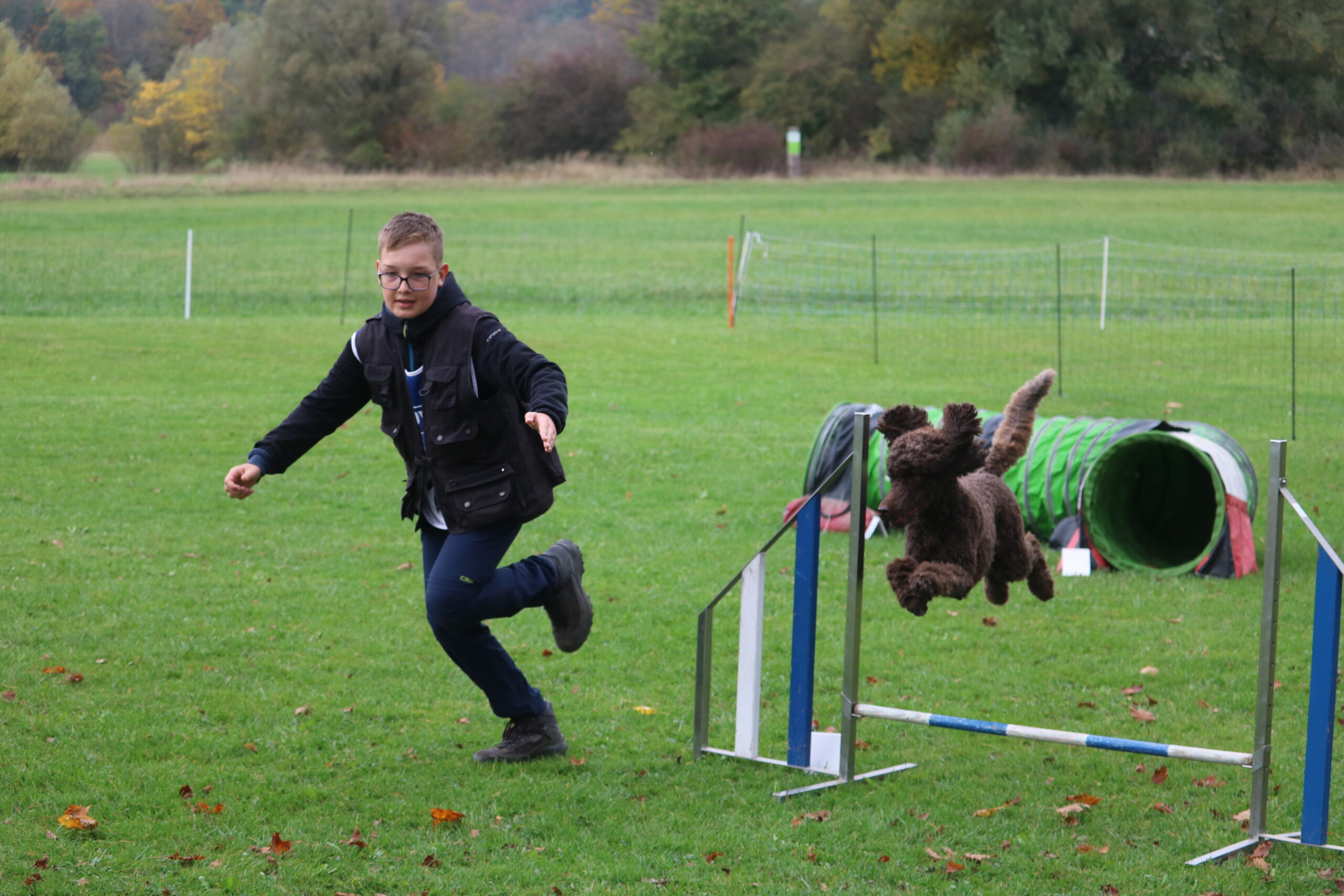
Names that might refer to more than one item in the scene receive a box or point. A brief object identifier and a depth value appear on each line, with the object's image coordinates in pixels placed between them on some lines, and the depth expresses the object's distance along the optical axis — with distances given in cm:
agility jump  841
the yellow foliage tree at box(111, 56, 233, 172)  5041
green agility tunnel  1570
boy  869
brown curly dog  807
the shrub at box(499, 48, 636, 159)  10481
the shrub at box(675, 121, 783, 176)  9925
